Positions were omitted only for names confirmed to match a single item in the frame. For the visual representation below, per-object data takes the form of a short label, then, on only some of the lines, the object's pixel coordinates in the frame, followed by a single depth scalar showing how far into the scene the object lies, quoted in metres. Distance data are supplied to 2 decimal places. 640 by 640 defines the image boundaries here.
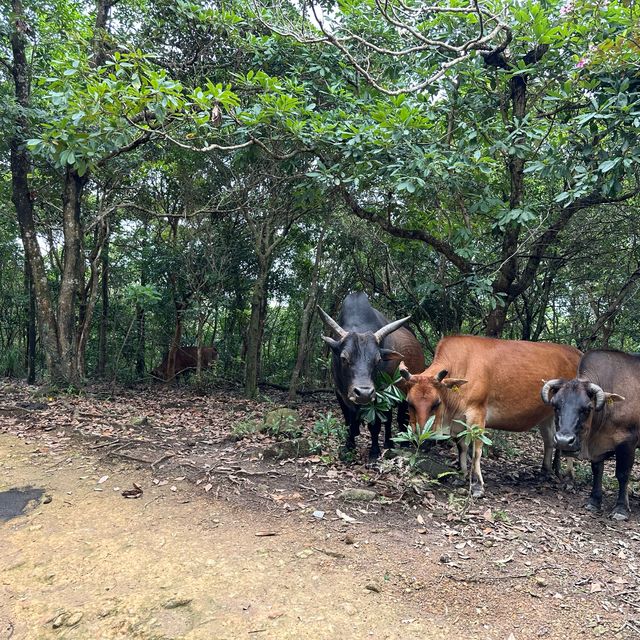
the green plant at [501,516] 4.59
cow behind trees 12.16
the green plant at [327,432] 6.47
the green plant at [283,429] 6.86
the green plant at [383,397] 5.76
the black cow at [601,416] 4.82
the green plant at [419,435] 4.80
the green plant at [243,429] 6.84
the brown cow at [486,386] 5.30
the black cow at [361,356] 5.67
